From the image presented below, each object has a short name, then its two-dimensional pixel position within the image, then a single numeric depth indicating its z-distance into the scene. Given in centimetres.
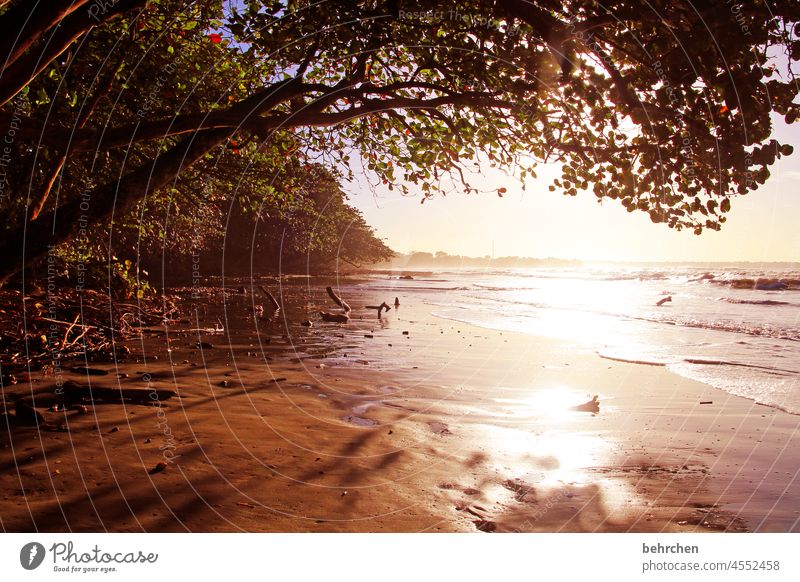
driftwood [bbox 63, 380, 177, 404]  644
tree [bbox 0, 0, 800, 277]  485
